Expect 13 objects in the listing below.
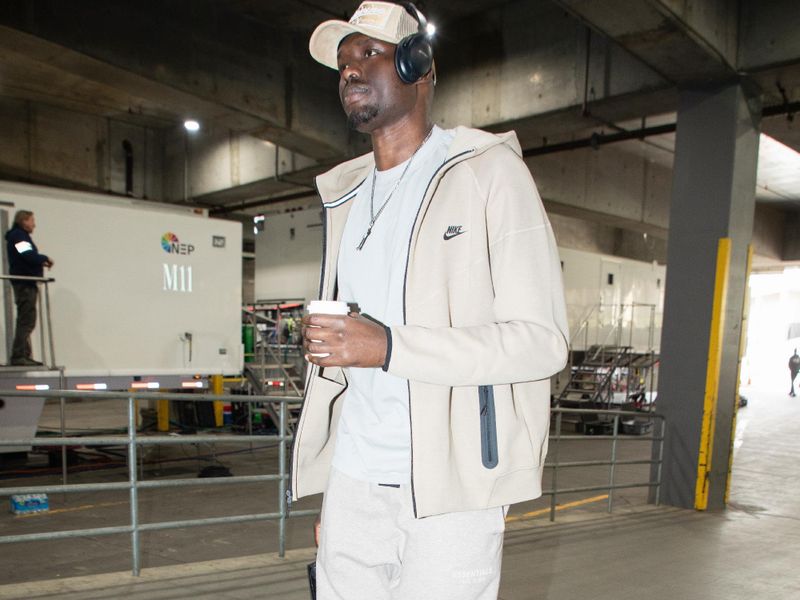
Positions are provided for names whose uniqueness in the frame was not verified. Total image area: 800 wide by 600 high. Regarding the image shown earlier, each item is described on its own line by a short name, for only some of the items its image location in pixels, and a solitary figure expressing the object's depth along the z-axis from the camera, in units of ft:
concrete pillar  20.66
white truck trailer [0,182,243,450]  22.77
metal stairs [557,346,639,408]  43.19
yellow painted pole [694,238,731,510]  20.43
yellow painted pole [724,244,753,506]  21.54
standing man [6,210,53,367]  20.59
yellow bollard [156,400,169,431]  33.23
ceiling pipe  22.86
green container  37.45
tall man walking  3.70
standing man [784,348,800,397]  76.36
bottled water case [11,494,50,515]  19.60
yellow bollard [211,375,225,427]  32.55
